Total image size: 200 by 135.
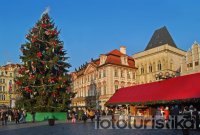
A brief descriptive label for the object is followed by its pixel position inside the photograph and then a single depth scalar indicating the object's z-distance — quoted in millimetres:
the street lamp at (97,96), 74188
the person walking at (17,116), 36966
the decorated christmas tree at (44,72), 38656
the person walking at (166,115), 23509
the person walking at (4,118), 34938
